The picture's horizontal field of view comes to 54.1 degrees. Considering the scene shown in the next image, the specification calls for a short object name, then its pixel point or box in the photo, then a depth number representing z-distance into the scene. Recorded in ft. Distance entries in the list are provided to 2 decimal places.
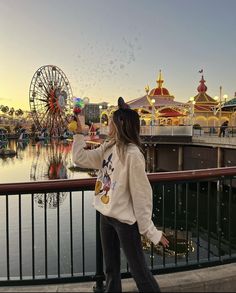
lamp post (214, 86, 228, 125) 74.42
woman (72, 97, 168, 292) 5.20
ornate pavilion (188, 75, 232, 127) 80.67
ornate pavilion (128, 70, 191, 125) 70.31
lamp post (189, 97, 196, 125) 62.70
